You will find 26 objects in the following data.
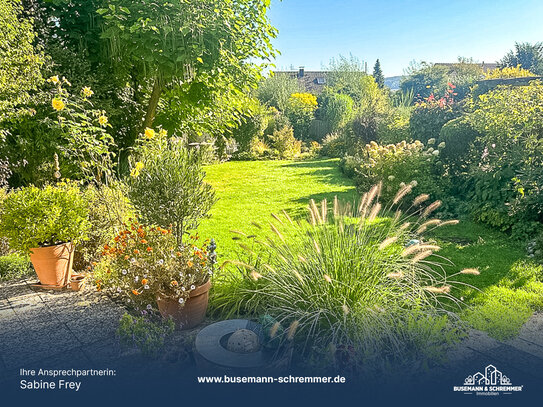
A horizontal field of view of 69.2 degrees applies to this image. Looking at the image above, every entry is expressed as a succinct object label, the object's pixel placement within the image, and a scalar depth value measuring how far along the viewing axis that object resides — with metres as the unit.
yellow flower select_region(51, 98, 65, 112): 3.98
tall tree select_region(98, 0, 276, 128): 5.44
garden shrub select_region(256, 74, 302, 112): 18.72
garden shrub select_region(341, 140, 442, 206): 6.98
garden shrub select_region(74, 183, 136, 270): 4.32
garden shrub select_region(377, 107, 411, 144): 9.72
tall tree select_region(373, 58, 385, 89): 36.06
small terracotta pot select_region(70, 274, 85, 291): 3.89
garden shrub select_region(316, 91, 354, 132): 18.22
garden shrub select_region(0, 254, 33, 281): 4.32
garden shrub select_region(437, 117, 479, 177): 7.25
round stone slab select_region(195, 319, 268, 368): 2.34
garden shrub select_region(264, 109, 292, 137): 16.54
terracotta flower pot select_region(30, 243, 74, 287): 3.87
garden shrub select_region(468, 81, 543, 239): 5.22
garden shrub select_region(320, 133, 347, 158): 13.87
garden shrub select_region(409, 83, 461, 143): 8.28
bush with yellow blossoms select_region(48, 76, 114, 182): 4.79
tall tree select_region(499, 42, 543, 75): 18.43
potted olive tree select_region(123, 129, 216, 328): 3.73
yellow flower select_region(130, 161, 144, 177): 3.74
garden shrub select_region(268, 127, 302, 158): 15.25
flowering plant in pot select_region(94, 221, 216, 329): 2.99
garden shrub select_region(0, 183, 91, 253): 3.77
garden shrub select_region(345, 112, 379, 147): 11.63
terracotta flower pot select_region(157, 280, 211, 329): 2.98
